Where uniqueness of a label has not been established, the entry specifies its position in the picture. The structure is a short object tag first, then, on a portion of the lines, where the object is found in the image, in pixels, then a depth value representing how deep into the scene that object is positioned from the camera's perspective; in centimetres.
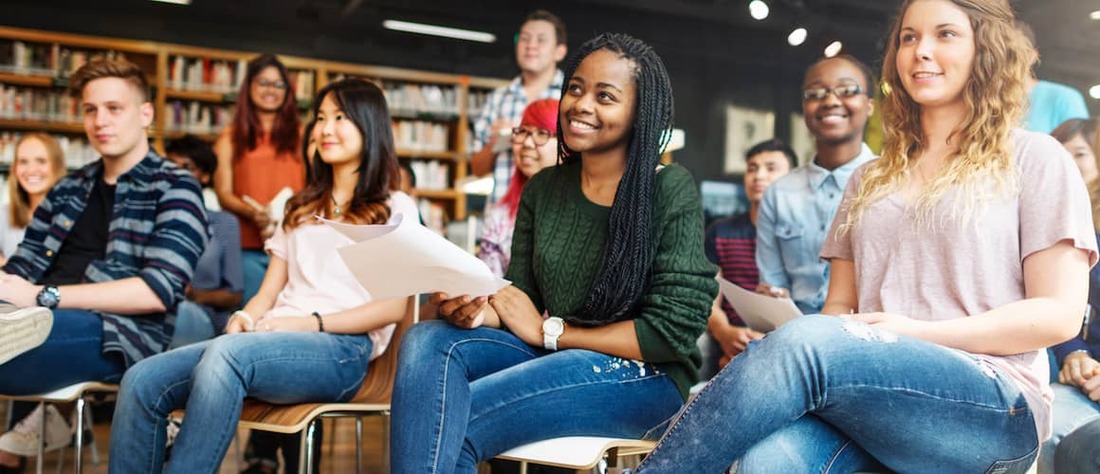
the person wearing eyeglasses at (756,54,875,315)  250
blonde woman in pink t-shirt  133
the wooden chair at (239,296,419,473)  201
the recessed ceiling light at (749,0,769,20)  416
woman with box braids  164
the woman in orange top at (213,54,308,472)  369
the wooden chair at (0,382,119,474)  222
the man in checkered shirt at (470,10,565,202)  359
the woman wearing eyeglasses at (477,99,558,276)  271
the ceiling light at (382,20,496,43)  941
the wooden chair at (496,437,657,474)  162
